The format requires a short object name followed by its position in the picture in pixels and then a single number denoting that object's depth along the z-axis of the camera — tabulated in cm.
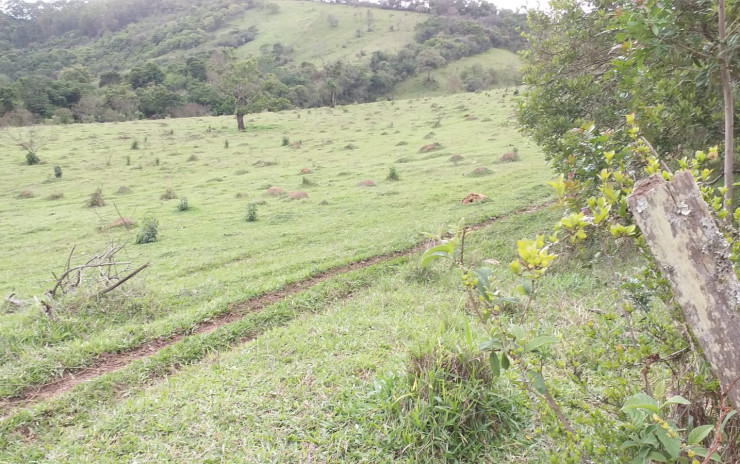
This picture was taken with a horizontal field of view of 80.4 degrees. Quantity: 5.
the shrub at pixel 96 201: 1942
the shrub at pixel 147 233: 1392
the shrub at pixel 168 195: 2020
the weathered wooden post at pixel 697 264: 168
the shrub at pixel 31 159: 2717
